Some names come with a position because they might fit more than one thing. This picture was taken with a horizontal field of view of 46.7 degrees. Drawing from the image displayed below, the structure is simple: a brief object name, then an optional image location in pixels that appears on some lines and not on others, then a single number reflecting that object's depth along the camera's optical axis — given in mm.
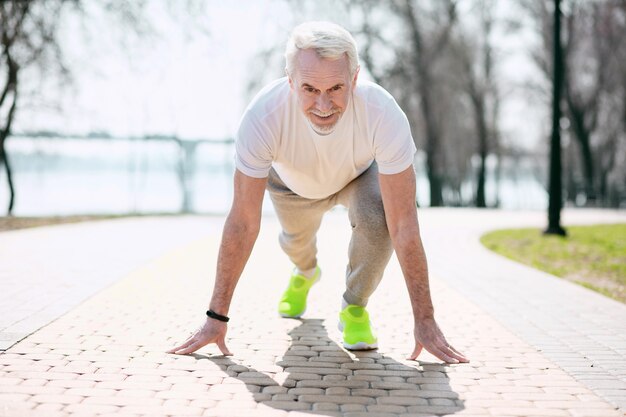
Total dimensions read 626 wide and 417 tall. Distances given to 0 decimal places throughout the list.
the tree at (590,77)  24391
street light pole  11305
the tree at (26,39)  14391
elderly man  3242
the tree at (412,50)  23034
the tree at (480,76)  25703
